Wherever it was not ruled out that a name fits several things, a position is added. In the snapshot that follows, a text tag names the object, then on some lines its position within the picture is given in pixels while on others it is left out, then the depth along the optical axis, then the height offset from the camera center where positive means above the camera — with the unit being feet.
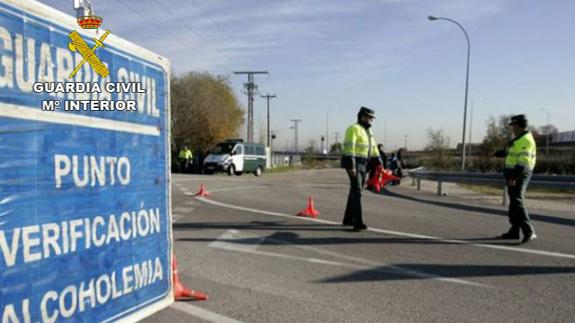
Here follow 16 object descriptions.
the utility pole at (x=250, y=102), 163.24 +15.87
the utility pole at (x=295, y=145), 347.32 -0.14
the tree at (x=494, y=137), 149.86 +3.50
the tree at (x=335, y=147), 414.62 -1.69
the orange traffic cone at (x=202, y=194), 43.57 -4.83
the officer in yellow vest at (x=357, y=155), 24.44 -0.51
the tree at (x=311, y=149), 290.97 -2.58
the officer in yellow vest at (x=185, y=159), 106.32 -3.61
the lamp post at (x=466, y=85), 84.02 +11.55
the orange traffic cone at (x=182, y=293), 13.50 -4.45
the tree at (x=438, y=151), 131.44 -1.67
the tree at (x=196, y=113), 152.56 +10.54
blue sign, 8.33 -0.79
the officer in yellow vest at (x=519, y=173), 22.11 -1.26
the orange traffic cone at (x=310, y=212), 30.55 -4.55
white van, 95.61 -3.15
